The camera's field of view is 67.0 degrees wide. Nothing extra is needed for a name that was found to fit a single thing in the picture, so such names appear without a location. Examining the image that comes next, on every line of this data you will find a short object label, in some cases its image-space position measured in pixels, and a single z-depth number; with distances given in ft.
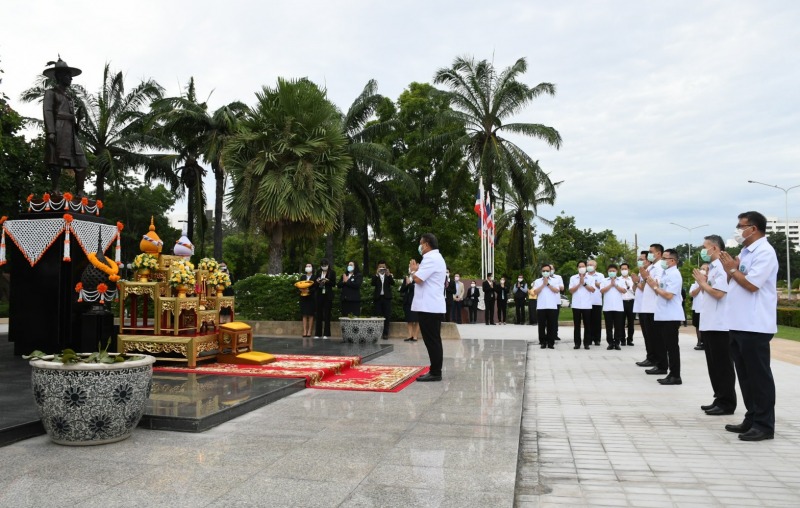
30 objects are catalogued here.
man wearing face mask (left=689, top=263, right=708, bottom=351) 33.11
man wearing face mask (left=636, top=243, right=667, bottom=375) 27.68
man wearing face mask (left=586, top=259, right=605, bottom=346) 41.14
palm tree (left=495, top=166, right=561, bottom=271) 96.02
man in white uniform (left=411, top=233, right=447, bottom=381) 24.11
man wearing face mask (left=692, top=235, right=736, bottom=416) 18.58
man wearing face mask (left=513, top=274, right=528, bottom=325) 64.13
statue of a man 27.14
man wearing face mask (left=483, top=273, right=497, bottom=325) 64.44
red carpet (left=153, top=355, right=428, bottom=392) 22.87
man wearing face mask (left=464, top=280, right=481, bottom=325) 68.03
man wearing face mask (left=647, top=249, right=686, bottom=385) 24.59
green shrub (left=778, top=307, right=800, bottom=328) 76.69
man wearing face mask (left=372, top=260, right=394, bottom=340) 42.65
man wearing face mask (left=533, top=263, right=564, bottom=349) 39.68
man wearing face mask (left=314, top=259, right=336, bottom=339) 41.01
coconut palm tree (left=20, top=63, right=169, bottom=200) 83.20
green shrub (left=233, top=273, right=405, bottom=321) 47.26
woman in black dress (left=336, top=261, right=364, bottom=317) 41.66
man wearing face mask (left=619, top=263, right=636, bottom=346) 43.49
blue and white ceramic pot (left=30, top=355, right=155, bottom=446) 13.35
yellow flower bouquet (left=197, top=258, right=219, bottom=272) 28.50
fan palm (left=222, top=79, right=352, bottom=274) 54.54
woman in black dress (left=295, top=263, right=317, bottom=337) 41.60
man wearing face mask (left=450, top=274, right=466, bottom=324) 62.64
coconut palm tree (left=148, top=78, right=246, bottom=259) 77.51
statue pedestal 26.03
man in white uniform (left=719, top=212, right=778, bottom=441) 15.52
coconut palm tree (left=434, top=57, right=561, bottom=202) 79.66
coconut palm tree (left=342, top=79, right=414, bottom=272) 78.69
